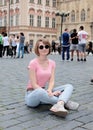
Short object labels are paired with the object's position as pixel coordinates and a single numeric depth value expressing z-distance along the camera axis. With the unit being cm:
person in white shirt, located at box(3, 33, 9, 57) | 1091
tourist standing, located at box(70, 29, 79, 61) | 893
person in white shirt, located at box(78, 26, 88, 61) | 860
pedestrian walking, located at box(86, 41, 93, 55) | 1806
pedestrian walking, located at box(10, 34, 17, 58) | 1144
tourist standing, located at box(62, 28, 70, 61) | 887
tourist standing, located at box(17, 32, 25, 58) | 1049
